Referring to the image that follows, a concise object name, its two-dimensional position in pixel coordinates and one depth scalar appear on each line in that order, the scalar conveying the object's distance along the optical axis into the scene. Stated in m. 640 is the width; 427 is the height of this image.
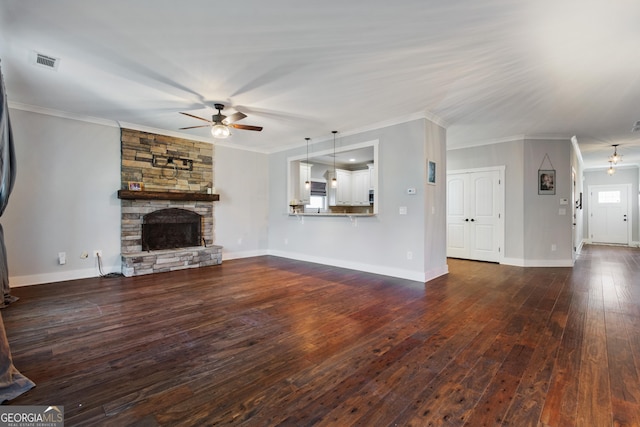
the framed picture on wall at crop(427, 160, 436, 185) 4.71
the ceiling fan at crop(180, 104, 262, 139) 4.04
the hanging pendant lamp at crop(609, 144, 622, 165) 6.75
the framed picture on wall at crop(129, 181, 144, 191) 5.24
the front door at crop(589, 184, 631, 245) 9.36
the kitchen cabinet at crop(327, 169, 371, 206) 8.95
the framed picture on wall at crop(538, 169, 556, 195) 5.94
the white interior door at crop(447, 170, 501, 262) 6.28
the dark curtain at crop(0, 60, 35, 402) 1.81
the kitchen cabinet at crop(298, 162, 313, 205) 7.14
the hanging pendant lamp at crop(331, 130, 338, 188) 5.68
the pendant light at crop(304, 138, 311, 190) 7.31
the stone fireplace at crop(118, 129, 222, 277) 5.24
